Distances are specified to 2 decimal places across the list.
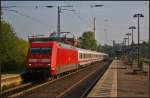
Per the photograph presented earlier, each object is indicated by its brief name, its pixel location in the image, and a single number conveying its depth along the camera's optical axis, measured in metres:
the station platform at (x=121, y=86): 18.87
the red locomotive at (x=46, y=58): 29.33
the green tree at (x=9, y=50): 41.94
